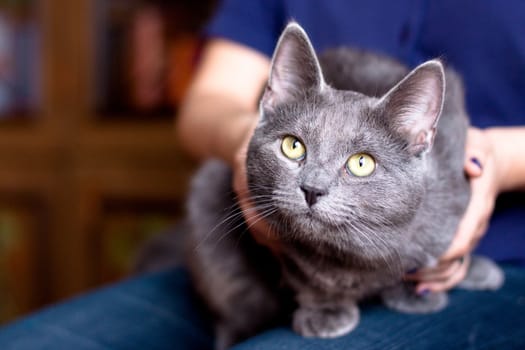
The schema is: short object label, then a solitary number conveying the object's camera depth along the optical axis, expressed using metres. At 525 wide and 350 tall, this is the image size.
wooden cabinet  1.02
